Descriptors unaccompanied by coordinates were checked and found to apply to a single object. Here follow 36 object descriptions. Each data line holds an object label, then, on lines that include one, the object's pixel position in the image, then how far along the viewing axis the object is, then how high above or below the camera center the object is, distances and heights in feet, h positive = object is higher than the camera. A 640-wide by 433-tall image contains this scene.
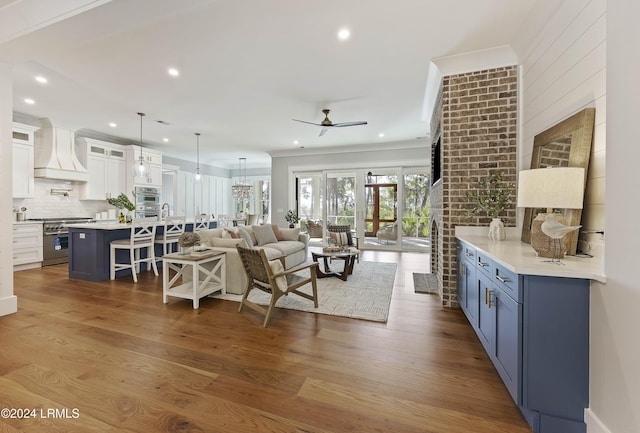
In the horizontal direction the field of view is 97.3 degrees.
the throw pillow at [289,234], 18.90 -1.55
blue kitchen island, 14.89 -2.14
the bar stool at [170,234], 17.21 -1.52
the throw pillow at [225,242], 13.24 -1.49
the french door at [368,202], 25.05 +0.86
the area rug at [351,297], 10.42 -3.67
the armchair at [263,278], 9.32 -2.37
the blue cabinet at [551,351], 4.89 -2.46
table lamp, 5.72 +0.28
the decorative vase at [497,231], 9.12 -0.61
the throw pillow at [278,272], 9.70 -2.13
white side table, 10.94 -2.78
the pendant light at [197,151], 22.56 +5.88
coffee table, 14.78 -2.68
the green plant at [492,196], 9.87 +0.59
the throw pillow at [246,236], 14.17 -1.31
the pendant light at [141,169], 19.11 +2.80
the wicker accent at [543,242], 5.75 -0.64
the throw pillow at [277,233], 18.77 -1.47
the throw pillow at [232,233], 14.20 -1.15
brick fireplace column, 10.29 +2.65
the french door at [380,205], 26.03 +0.61
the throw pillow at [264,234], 16.42 -1.42
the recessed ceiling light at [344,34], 9.14 +5.89
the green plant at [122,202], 16.80 +0.49
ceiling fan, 15.94 +5.04
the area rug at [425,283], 12.98 -3.57
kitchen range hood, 18.47 +3.81
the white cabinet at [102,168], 20.86 +3.32
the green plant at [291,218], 26.63 -0.66
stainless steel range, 17.89 -2.02
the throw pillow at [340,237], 18.51 -1.70
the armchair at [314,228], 27.48 -1.66
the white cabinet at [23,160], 17.07 +3.07
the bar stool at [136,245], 14.86 -1.87
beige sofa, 12.59 -1.81
